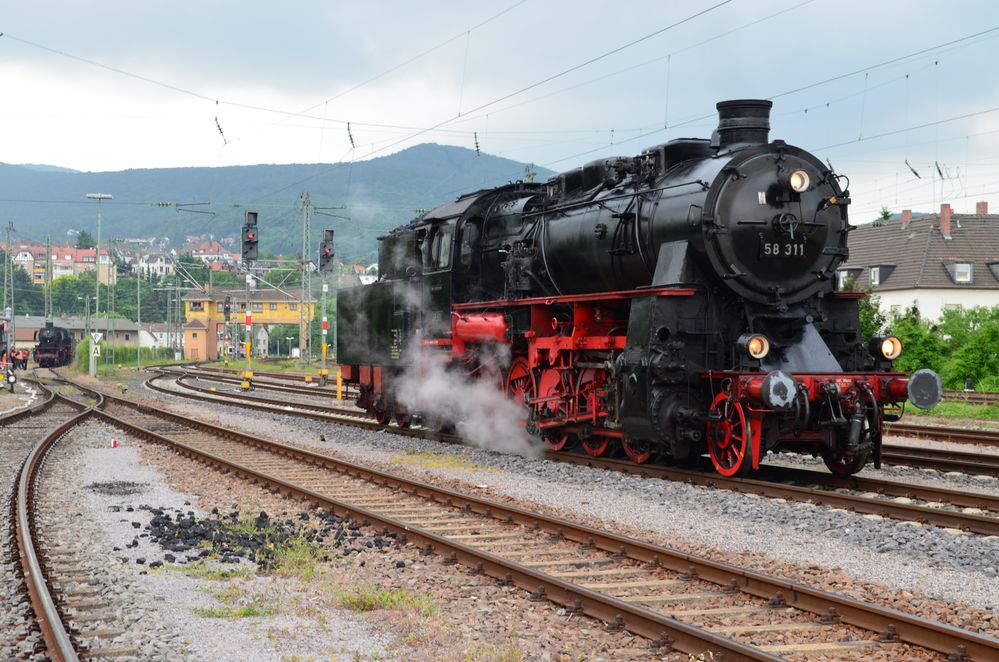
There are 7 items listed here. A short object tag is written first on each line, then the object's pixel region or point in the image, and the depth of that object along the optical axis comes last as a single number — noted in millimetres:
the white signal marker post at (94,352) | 49156
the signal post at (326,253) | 36125
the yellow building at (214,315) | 105125
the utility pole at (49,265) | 72525
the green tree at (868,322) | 23922
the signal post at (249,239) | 31422
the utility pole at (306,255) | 42656
